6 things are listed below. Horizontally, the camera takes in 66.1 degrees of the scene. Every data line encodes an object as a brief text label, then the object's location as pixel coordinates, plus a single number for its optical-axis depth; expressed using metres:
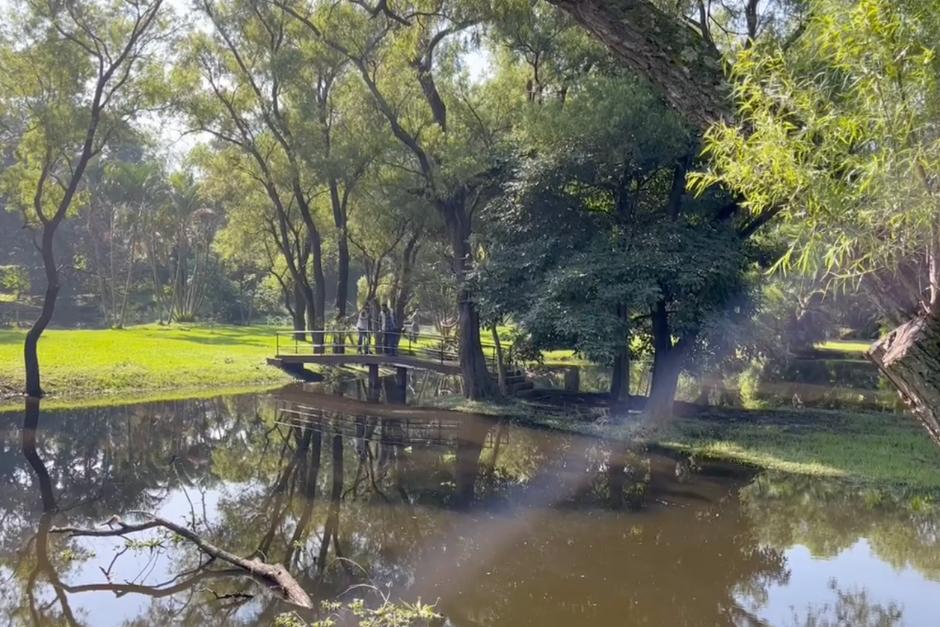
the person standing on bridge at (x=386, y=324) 25.16
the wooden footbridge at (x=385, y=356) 22.73
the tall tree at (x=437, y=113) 19.45
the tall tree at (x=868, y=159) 3.38
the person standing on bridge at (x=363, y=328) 24.44
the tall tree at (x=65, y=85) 17.42
